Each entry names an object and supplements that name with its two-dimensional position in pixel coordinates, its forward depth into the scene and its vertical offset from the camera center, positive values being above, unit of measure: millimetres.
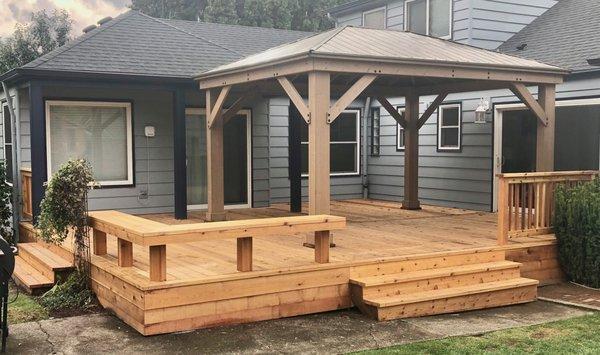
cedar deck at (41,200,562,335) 5676 -1201
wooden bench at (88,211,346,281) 5555 -771
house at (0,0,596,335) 6156 -387
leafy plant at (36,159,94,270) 6609 -576
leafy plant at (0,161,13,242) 10011 -917
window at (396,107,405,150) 13172 +159
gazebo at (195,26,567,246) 6883 +837
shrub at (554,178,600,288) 7535 -1011
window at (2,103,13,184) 11406 +55
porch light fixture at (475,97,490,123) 10898 +553
